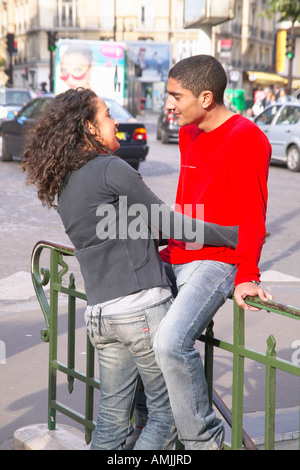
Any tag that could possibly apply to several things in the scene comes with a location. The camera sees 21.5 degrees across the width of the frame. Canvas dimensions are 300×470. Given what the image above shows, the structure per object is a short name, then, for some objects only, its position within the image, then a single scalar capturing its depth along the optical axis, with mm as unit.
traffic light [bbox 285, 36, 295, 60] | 27666
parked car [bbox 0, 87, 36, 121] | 24497
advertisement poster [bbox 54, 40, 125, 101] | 26672
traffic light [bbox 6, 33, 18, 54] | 42281
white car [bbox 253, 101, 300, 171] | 17531
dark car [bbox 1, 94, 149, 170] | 15305
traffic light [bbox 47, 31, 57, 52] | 34094
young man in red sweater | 2592
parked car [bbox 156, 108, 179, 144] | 23672
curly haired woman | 2695
